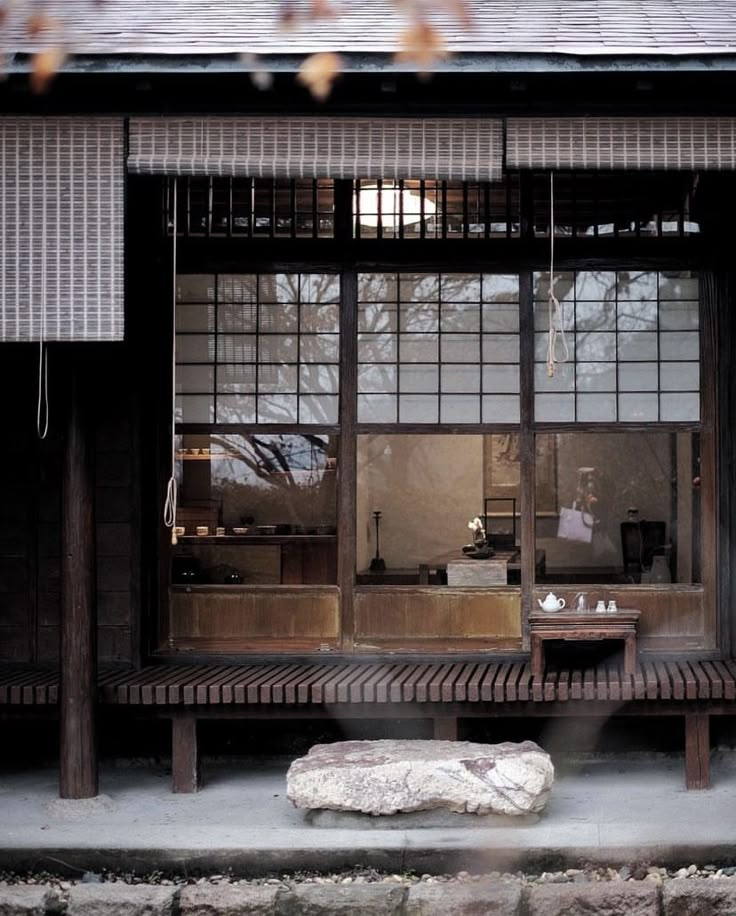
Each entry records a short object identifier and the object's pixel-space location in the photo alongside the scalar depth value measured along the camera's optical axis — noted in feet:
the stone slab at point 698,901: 21.34
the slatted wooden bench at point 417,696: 26.27
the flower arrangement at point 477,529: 32.12
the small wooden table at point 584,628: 27.63
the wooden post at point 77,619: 25.38
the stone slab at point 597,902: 21.34
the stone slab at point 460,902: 21.24
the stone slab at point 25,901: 21.53
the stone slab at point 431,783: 23.72
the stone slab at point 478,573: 30.32
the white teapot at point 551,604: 28.48
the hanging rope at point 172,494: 26.71
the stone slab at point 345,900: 21.39
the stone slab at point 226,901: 21.30
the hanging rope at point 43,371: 24.18
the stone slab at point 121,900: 21.34
